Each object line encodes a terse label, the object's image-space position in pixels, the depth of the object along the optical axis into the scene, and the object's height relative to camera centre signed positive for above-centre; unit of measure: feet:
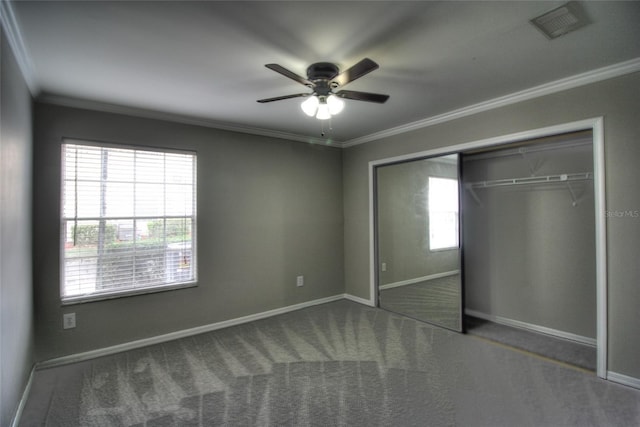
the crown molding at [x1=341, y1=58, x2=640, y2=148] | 7.71 +3.66
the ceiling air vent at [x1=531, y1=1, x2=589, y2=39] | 5.53 +3.69
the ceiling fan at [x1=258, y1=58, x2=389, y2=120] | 7.24 +3.00
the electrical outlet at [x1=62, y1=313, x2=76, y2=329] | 9.25 -3.08
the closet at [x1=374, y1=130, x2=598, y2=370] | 10.36 -1.05
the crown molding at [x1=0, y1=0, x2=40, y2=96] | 5.32 +3.58
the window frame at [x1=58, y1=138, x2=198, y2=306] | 9.25 -0.28
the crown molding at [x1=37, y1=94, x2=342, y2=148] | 9.23 +3.61
